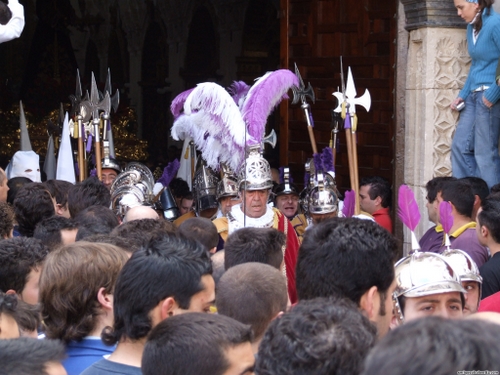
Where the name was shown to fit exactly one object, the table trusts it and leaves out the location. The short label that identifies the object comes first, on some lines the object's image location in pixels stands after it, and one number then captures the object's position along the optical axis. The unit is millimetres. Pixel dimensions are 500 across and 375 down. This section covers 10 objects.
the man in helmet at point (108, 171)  7645
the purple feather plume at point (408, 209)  3979
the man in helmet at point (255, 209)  5891
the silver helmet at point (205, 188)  7227
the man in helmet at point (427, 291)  3059
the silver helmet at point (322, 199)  6344
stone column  6859
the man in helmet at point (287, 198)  7150
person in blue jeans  6195
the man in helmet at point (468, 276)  3510
